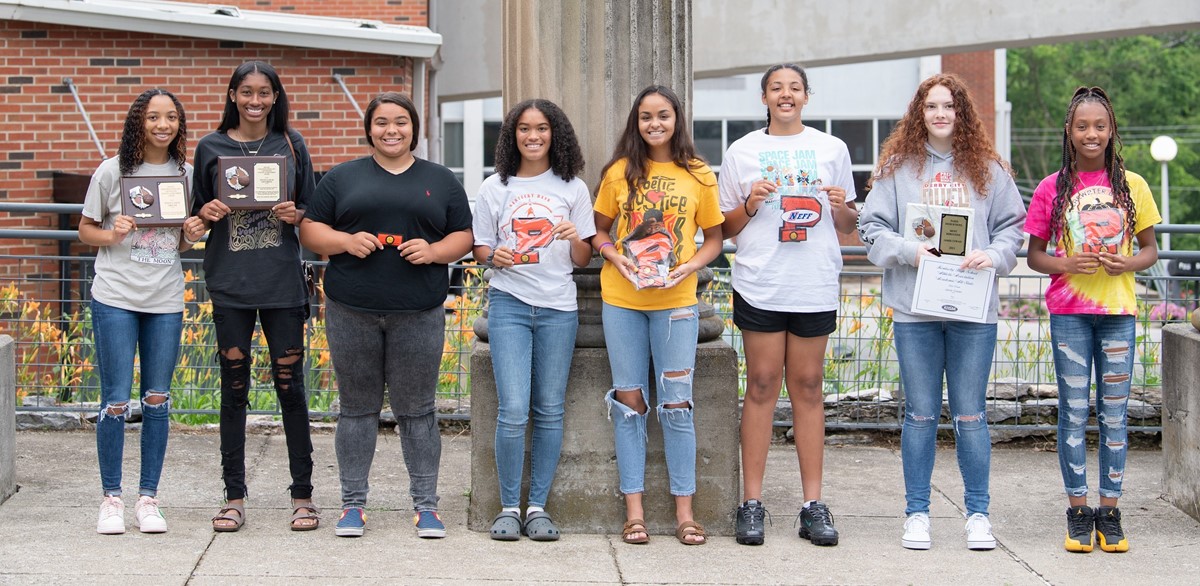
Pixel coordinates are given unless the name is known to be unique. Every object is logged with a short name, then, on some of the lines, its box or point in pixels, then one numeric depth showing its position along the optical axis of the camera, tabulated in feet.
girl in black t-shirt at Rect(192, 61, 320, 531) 17.42
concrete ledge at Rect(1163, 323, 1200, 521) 19.62
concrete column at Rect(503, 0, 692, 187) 18.45
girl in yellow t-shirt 17.08
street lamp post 83.30
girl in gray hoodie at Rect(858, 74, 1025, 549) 17.35
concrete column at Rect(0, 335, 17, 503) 19.65
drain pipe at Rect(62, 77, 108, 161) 40.07
